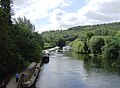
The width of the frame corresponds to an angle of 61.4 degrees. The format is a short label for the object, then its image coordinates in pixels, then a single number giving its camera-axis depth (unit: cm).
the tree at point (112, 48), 3923
